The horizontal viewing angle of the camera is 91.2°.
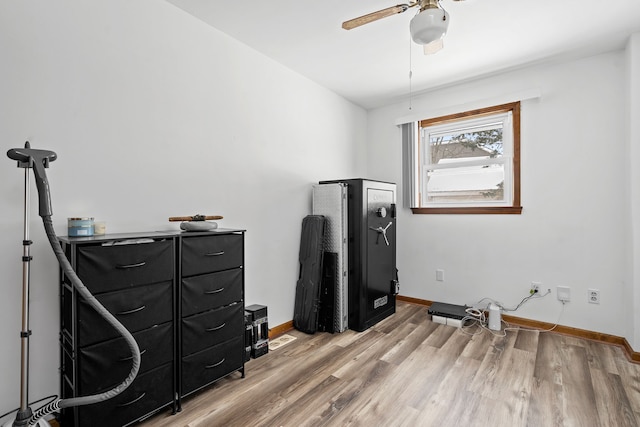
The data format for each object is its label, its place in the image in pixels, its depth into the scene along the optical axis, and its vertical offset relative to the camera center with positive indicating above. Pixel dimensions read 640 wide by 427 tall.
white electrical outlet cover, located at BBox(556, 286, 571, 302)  2.81 -0.68
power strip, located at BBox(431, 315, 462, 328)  3.02 -1.01
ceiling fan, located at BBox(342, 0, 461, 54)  1.60 +1.03
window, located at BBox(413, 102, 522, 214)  3.14 +0.60
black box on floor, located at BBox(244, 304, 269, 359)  2.36 -0.85
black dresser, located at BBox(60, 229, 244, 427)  1.42 -0.52
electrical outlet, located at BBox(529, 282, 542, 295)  2.95 -0.66
